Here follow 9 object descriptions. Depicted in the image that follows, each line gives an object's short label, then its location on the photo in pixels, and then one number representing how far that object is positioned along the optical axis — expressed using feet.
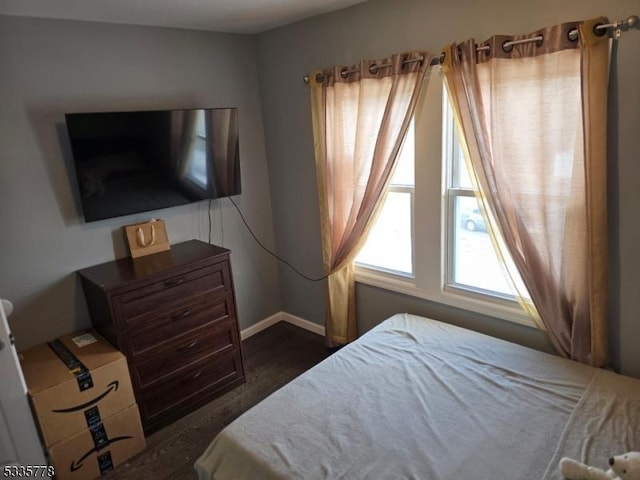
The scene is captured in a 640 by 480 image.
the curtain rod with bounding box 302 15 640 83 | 5.25
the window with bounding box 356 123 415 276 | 8.47
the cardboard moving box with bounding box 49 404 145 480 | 6.56
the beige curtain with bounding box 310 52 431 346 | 7.64
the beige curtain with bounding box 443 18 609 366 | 5.74
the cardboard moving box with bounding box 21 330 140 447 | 6.34
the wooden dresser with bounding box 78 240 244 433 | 7.34
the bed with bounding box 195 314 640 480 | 4.75
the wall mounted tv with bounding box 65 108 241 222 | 7.44
